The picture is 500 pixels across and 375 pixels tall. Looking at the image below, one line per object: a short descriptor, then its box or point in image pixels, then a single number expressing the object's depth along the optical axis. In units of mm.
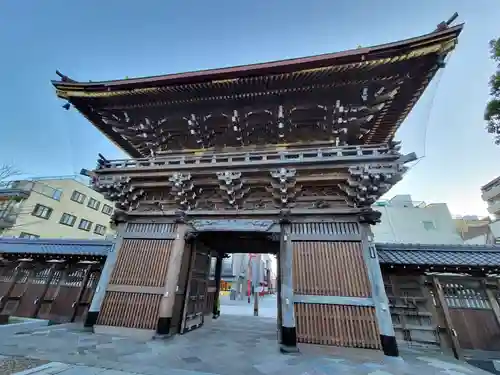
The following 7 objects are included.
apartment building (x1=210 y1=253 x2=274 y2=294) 32000
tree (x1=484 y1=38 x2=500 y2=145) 7844
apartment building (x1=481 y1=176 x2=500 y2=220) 26297
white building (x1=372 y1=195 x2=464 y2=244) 24844
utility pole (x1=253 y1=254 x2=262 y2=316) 33991
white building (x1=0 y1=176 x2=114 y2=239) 24016
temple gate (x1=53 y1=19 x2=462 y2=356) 6039
